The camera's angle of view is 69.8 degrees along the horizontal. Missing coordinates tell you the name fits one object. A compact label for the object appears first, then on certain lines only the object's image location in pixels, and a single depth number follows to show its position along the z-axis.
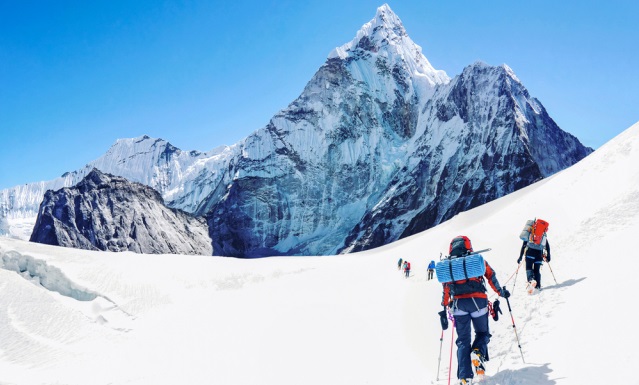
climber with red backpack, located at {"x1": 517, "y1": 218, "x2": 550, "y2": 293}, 14.48
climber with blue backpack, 9.71
